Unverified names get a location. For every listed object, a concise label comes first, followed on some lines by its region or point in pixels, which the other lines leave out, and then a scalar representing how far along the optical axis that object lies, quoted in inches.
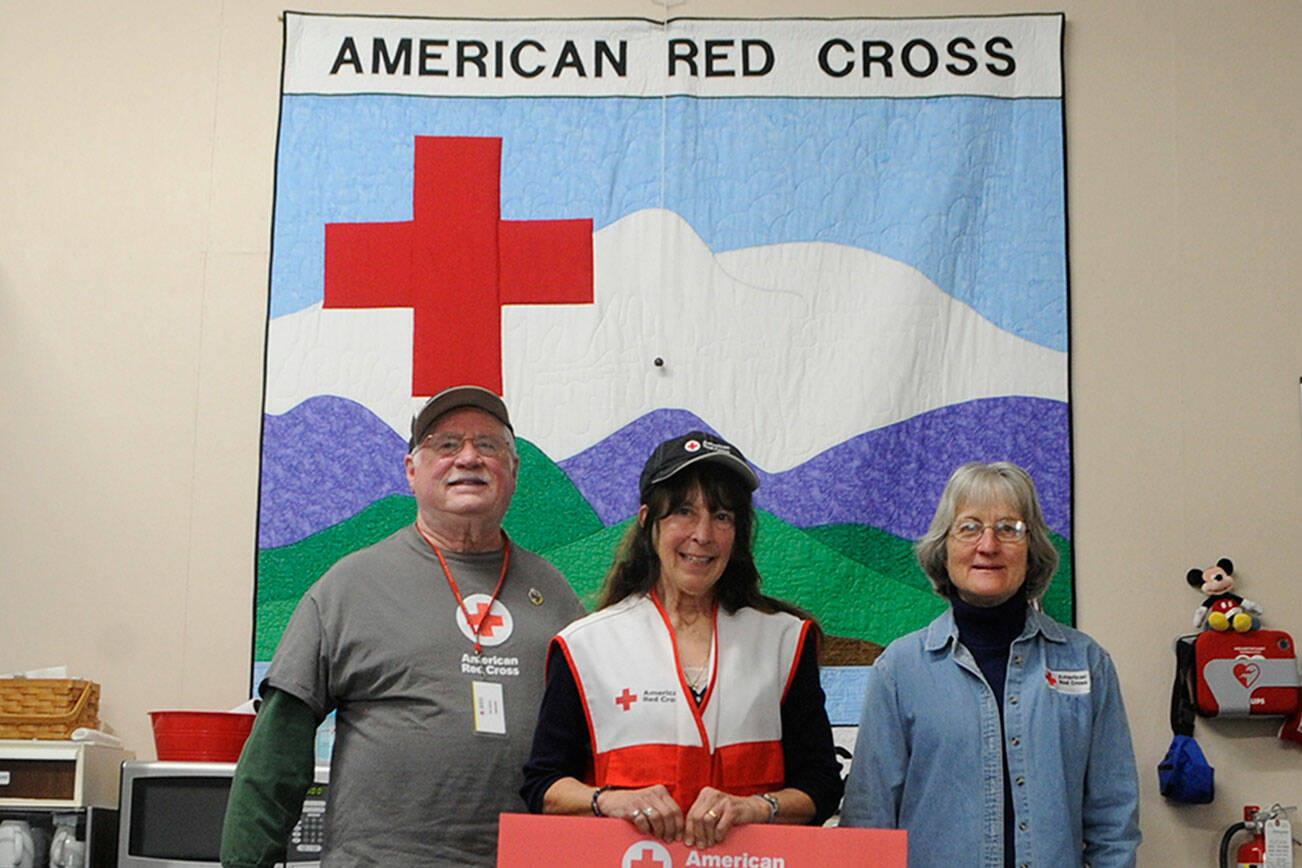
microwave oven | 118.7
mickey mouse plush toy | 133.6
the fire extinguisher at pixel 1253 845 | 130.0
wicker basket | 127.2
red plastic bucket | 124.2
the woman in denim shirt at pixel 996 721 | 79.3
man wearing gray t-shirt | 80.3
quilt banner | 139.1
